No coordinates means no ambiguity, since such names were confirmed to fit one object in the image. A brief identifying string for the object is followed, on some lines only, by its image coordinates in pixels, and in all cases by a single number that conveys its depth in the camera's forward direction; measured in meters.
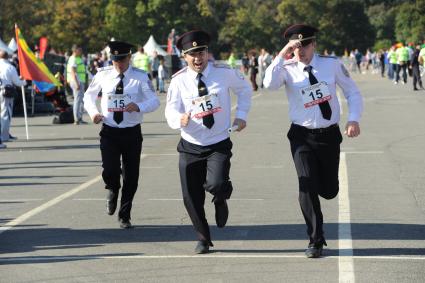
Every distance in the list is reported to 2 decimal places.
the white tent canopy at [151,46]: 72.31
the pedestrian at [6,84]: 20.95
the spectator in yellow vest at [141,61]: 39.00
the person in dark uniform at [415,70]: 39.78
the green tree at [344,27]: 136.00
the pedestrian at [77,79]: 26.11
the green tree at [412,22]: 102.48
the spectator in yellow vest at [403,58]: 46.69
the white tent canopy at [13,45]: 49.44
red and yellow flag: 23.80
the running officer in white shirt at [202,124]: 8.89
